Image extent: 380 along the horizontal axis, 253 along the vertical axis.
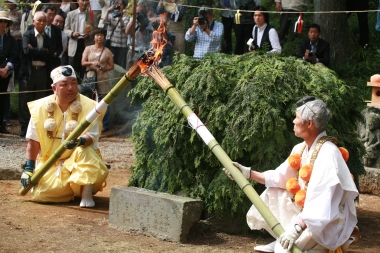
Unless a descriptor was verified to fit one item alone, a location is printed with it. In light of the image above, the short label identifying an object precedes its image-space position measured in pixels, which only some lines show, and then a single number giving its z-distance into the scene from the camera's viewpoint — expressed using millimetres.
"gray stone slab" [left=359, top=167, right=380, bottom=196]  8844
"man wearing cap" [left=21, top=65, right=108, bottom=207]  7562
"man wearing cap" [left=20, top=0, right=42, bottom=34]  12642
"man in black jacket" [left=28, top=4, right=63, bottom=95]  12109
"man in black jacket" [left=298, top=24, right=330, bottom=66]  11367
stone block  6180
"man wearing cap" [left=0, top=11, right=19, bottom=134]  11969
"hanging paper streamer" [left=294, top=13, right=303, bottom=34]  12047
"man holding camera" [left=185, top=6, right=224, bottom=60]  11453
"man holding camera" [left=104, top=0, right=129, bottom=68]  12539
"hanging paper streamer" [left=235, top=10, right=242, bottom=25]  11913
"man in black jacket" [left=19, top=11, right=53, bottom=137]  11742
